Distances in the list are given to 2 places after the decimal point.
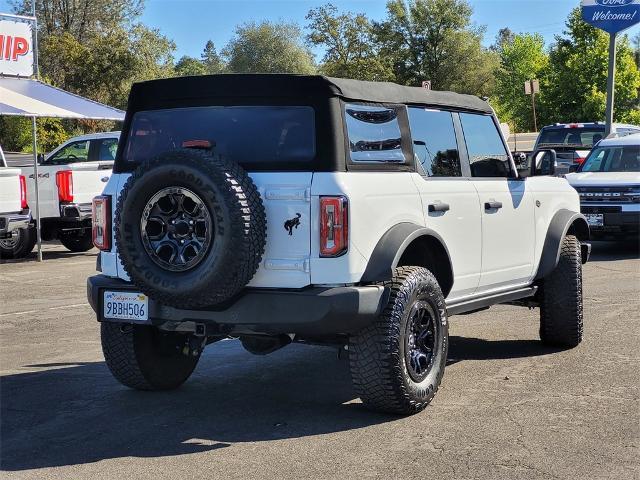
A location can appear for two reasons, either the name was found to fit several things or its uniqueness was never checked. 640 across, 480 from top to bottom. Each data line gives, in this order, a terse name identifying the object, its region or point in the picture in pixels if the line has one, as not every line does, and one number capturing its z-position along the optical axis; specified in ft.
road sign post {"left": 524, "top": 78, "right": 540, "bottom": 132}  98.73
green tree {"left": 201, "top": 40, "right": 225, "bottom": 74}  386.63
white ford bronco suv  17.33
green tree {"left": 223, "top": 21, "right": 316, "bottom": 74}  233.76
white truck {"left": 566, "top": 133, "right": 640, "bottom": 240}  47.26
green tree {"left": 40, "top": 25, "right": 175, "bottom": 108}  138.92
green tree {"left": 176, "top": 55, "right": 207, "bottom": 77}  359.58
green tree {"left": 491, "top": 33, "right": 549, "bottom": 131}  178.35
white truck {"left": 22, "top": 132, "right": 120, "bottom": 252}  50.49
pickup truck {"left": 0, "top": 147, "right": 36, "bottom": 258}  45.57
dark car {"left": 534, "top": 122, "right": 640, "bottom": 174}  70.70
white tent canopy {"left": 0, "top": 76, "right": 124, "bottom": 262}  49.70
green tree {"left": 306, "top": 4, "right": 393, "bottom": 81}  187.93
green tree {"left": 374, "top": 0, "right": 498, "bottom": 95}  216.13
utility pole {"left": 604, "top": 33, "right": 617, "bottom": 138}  81.70
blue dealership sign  82.79
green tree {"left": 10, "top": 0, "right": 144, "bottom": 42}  159.33
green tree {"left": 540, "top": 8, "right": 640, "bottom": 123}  123.75
